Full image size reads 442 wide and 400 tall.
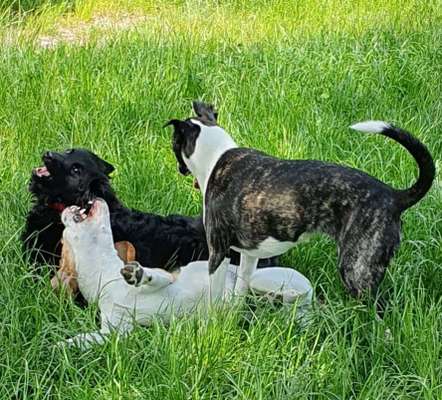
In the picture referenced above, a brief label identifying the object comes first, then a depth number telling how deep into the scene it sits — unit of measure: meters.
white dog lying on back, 6.55
